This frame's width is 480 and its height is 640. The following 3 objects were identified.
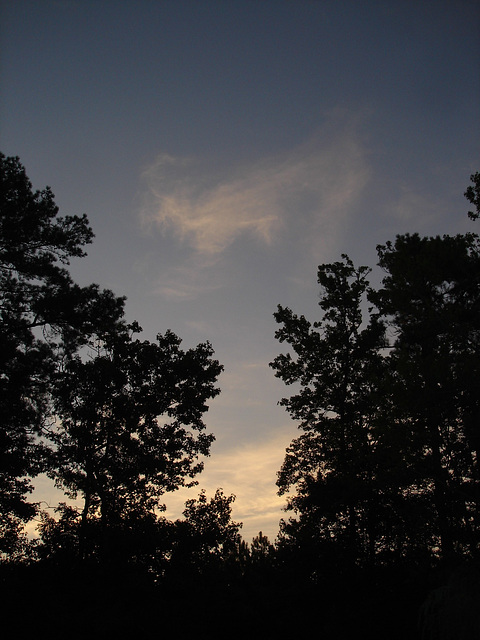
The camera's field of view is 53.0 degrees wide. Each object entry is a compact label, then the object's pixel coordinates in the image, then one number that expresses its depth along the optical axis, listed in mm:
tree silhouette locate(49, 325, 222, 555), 17828
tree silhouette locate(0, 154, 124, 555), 15875
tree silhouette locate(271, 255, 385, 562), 18656
